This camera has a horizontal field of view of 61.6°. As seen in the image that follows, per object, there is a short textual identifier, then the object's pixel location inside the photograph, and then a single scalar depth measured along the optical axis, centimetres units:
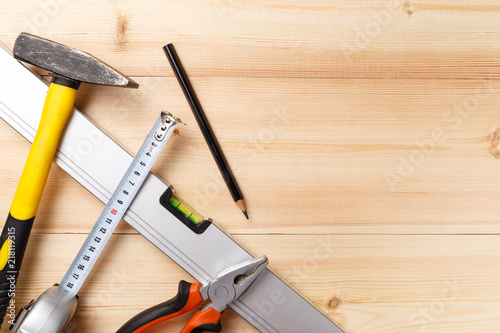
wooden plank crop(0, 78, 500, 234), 77
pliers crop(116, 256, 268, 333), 70
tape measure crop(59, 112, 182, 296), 71
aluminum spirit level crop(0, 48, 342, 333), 72
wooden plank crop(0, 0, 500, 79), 77
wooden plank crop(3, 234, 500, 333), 78
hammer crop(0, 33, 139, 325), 68
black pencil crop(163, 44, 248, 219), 75
